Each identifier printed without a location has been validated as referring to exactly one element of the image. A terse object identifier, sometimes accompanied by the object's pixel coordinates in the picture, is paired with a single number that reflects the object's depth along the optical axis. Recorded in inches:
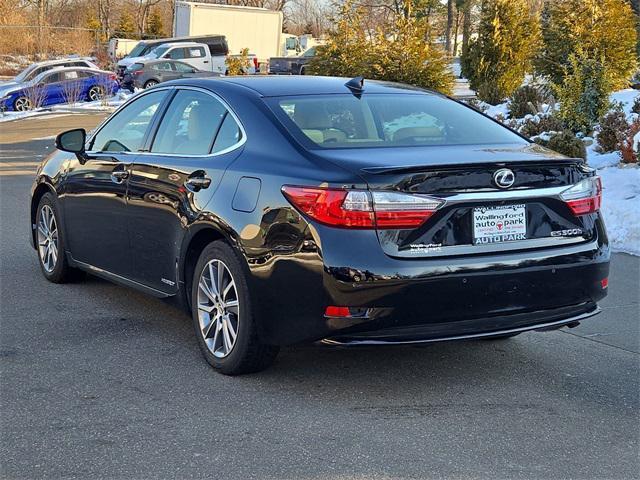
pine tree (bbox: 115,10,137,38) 2588.6
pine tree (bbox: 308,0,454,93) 558.6
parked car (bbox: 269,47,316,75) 1511.1
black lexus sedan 171.2
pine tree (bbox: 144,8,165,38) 2891.2
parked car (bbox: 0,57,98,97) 1289.4
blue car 1210.3
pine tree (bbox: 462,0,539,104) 842.2
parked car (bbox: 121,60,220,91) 1432.1
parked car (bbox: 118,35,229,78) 1662.2
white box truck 1866.4
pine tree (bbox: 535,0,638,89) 710.5
